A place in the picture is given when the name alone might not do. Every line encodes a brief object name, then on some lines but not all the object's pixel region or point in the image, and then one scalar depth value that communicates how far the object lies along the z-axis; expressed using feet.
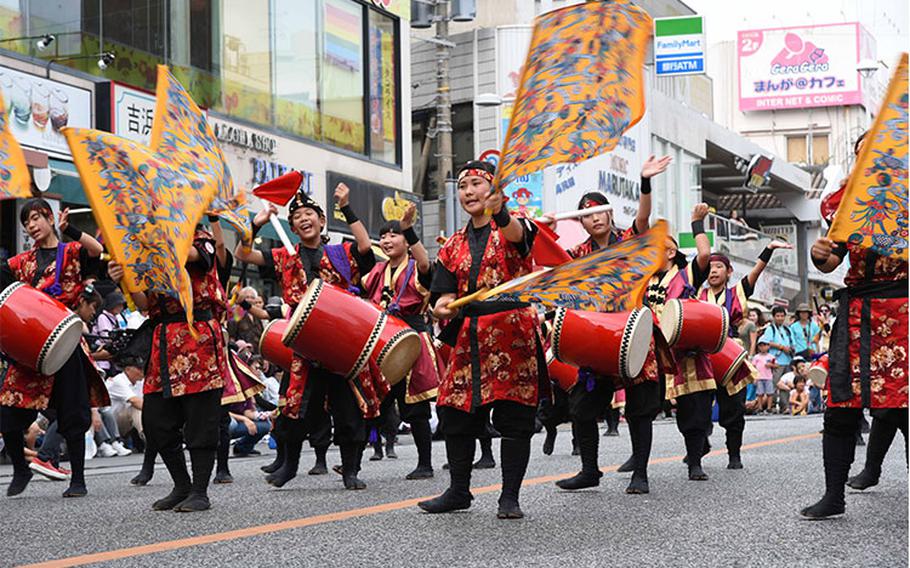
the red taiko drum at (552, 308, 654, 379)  23.36
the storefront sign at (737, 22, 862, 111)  224.74
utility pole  77.87
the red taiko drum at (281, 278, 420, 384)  22.88
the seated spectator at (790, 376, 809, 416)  66.80
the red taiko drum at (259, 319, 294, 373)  27.63
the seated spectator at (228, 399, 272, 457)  38.11
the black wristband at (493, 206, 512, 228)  19.38
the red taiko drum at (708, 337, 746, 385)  29.14
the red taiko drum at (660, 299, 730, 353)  26.68
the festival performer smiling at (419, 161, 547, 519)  20.02
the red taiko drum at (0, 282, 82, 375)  23.00
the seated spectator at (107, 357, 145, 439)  37.91
